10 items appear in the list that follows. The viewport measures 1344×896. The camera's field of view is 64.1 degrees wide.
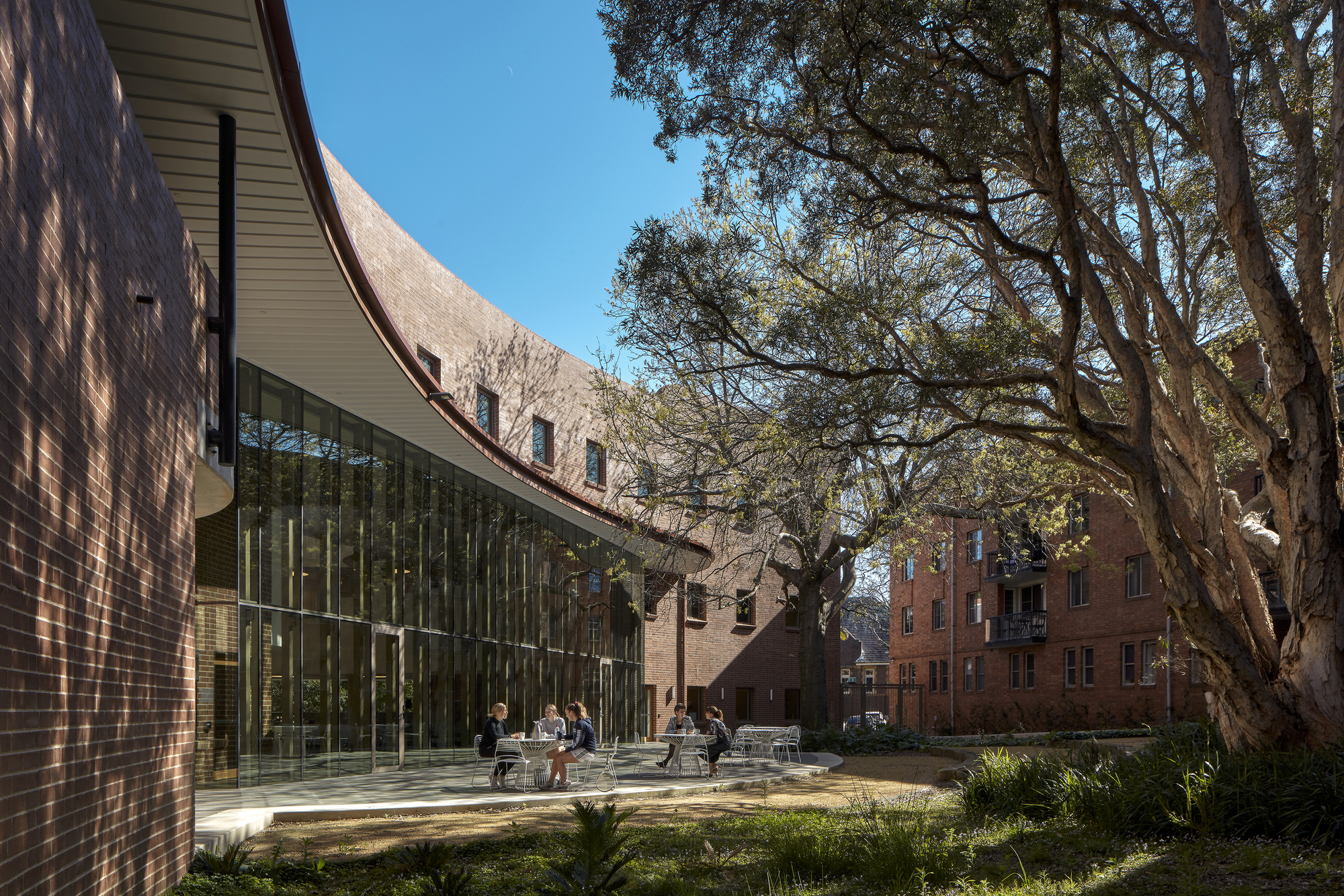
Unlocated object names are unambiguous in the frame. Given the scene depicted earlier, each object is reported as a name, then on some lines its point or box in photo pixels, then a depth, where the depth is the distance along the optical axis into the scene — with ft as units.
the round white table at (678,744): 57.82
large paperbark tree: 35.81
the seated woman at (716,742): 56.85
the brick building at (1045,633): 106.63
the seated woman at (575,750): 49.96
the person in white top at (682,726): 65.55
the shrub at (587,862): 14.35
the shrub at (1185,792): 28.30
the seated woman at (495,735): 49.49
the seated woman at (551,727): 54.24
